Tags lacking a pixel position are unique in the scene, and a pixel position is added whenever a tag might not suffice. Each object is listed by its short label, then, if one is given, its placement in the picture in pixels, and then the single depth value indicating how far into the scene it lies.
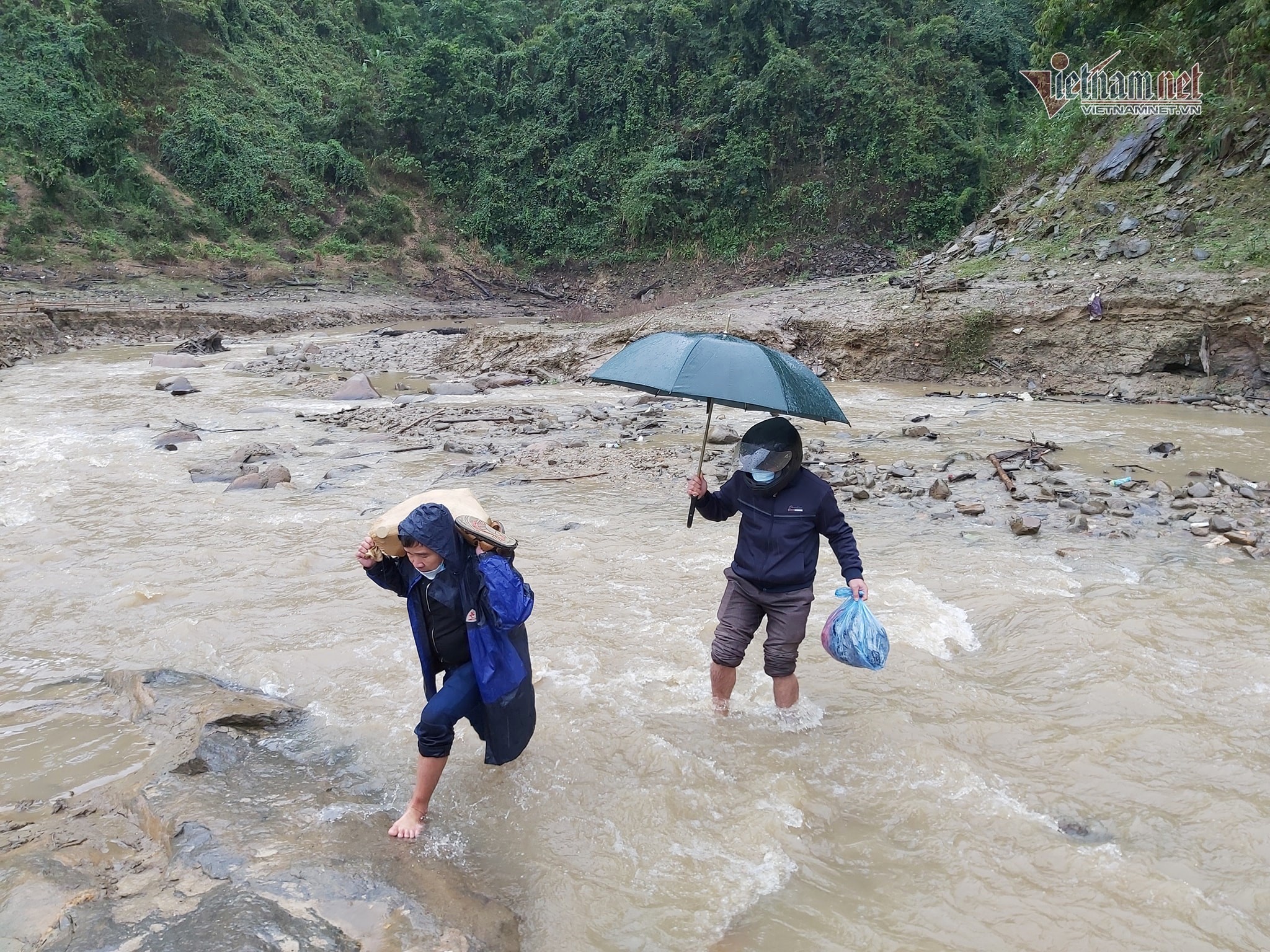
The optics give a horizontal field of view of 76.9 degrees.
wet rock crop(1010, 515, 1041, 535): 6.46
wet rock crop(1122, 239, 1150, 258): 13.68
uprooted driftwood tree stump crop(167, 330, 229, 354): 19.23
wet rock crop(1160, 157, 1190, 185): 14.91
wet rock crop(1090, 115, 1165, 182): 15.88
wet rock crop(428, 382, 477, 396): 13.59
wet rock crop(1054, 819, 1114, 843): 3.06
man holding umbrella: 3.43
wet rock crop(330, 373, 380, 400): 13.63
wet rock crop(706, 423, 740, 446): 9.75
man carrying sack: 2.73
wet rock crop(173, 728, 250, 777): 3.23
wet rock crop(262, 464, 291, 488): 8.37
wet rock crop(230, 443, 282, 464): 9.23
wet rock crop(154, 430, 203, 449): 10.25
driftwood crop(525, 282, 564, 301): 33.50
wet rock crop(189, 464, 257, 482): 8.60
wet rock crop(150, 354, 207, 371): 16.78
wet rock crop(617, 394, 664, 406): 12.77
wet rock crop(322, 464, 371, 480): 8.82
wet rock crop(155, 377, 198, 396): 13.80
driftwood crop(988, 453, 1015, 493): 7.64
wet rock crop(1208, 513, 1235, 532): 6.27
